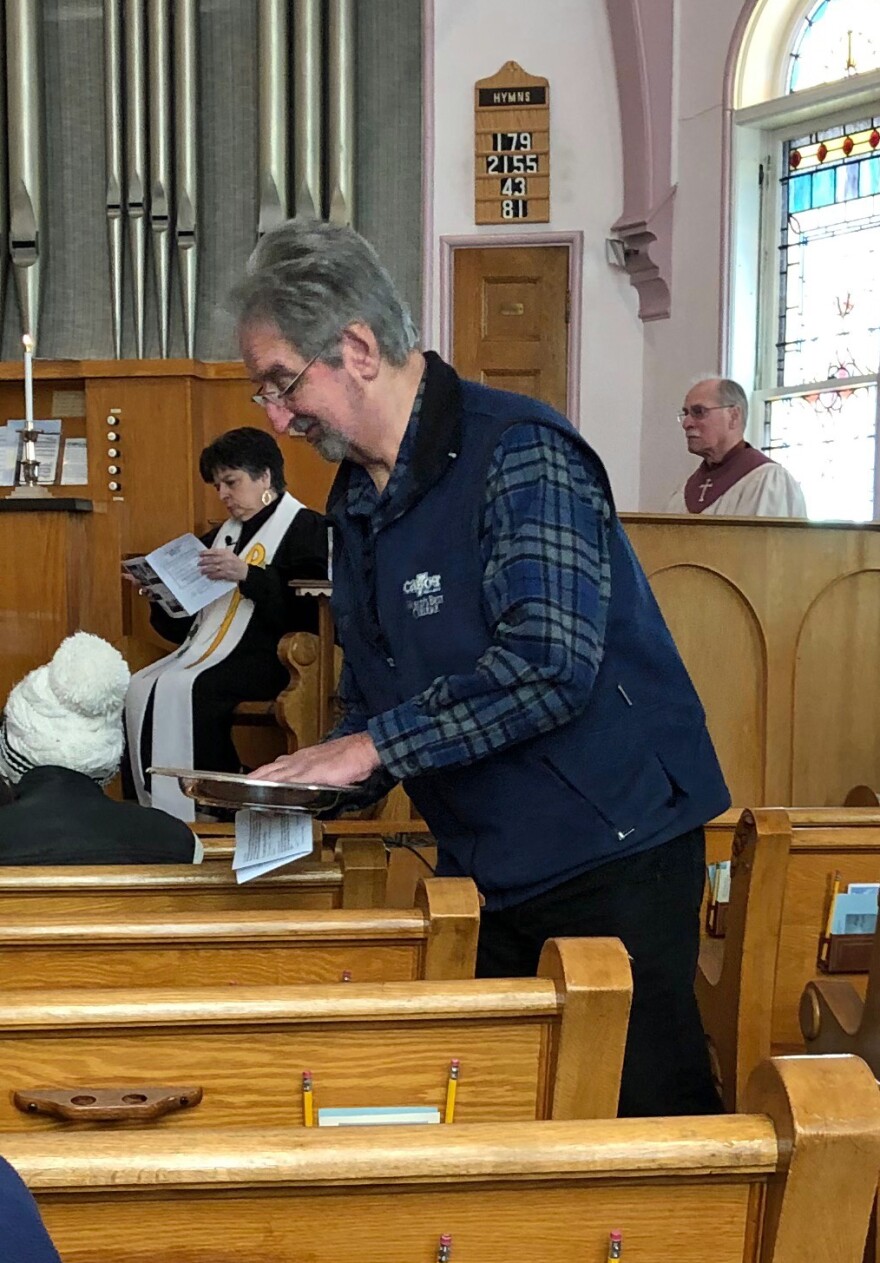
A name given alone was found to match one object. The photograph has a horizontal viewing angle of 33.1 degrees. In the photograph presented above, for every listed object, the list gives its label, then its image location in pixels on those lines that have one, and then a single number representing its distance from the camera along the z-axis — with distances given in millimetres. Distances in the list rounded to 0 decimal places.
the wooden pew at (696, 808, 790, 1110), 2197
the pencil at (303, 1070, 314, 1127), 1344
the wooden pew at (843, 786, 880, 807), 3631
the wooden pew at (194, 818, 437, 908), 3758
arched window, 6215
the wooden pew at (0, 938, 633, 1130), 1327
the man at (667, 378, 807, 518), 5562
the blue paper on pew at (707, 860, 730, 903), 2736
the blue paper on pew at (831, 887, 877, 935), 2332
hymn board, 6965
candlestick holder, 5155
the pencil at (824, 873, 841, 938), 2328
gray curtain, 7152
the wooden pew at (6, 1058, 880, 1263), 949
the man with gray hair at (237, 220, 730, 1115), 1785
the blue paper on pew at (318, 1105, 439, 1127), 1294
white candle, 4898
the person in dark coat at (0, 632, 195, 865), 2266
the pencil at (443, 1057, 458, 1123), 1383
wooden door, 7059
